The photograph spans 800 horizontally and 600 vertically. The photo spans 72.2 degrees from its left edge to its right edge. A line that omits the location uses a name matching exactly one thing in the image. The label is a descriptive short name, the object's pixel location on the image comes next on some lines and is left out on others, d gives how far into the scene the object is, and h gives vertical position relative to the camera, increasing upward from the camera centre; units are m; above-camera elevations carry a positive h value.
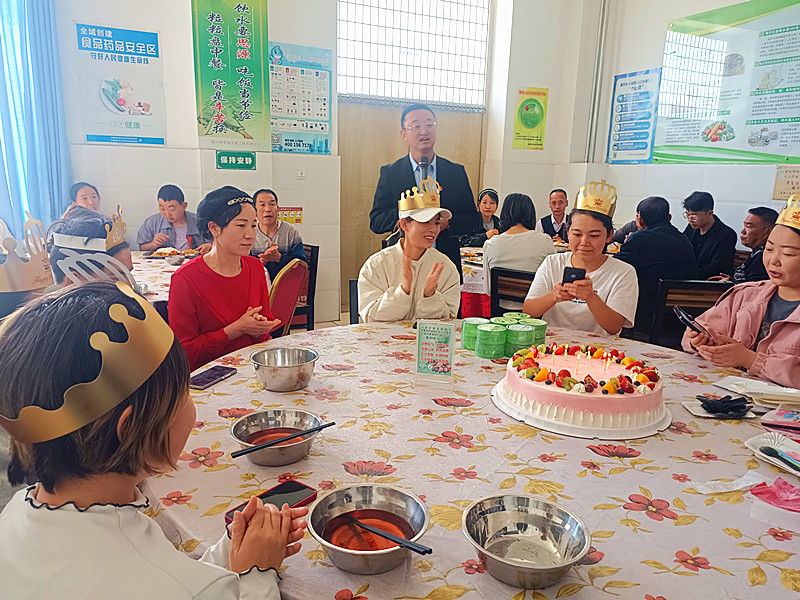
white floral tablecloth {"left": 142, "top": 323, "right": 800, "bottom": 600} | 0.87 -0.62
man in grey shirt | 4.61 -0.45
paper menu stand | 1.68 -0.52
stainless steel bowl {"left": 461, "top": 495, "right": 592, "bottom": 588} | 0.90 -0.59
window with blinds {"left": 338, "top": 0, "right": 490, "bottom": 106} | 5.90 +1.43
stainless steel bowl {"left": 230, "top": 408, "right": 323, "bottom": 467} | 1.18 -0.58
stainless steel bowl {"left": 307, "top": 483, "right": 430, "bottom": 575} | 0.84 -0.57
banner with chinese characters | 4.63 +0.85
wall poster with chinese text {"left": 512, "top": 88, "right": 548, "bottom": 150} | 6.38 +0.75
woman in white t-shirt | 2.44 -0.46
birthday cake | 1.40 -0.55
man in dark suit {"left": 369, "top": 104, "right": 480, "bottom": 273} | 3.56 -0.01
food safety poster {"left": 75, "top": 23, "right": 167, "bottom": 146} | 4.54 +0.70
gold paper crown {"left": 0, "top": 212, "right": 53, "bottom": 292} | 1.84 -0.35
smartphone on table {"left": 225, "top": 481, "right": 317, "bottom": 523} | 1.04 -0.61
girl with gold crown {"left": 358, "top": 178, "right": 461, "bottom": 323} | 2.46 -0.44
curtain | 3.97 +0.37
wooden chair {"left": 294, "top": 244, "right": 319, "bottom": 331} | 4.22 -0.88
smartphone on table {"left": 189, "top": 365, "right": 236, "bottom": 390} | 1.64 -0.61
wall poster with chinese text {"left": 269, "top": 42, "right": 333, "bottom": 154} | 5.07 +0.72
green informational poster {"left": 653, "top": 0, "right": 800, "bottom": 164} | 4.70 +0.94
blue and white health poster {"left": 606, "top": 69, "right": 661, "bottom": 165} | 5.89 +0.76
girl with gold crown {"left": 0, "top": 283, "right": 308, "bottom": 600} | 0.73 -0.40
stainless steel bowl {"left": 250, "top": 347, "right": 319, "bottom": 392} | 1.58 -0.57
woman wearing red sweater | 2.17 -0.48
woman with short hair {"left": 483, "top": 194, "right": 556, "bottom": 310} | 3.73 -0.40
